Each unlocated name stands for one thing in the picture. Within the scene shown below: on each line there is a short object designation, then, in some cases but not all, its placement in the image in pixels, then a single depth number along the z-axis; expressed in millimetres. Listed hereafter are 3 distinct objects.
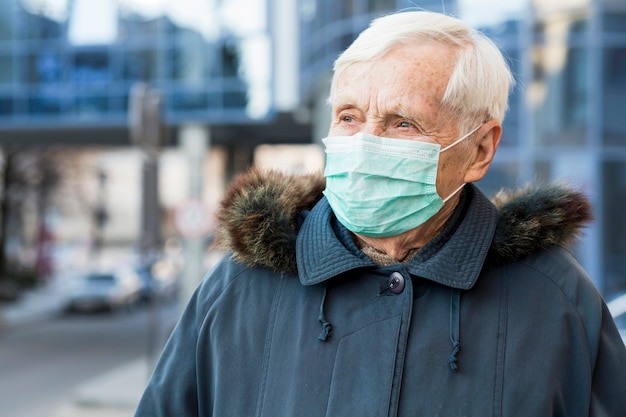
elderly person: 1766
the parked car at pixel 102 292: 28047
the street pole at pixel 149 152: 9398
